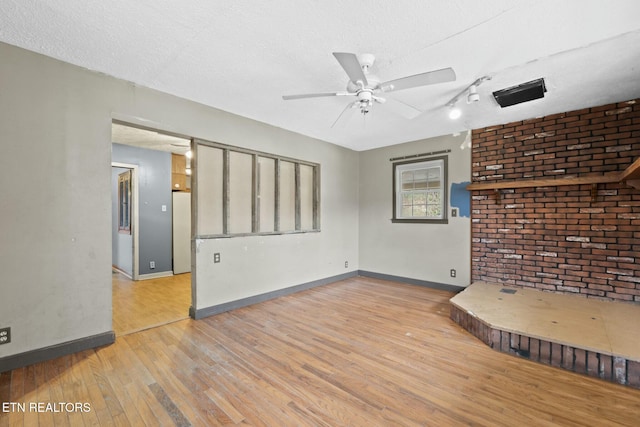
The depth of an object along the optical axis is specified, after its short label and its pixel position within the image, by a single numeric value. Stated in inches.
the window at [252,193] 141.9
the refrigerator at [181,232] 232.4
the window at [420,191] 193.2
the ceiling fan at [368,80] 80.7
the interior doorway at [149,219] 189.2
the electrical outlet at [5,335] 88.2
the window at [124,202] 225.9
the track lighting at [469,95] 111.4
